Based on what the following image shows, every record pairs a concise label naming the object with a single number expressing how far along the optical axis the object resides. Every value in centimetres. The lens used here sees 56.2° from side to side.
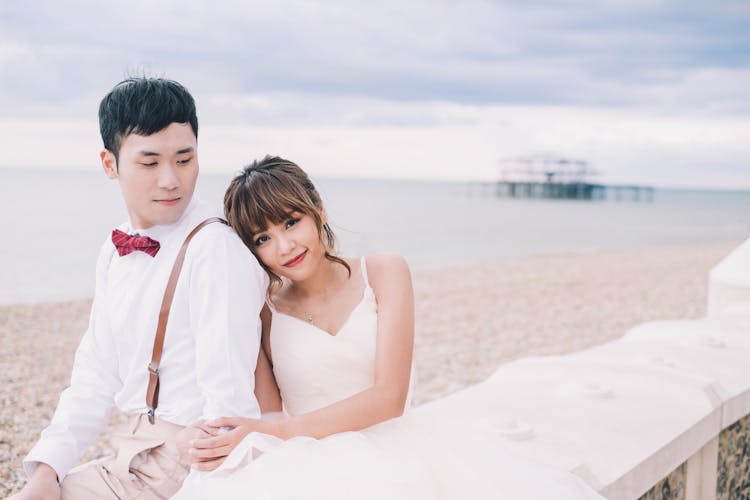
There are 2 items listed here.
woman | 177
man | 196
